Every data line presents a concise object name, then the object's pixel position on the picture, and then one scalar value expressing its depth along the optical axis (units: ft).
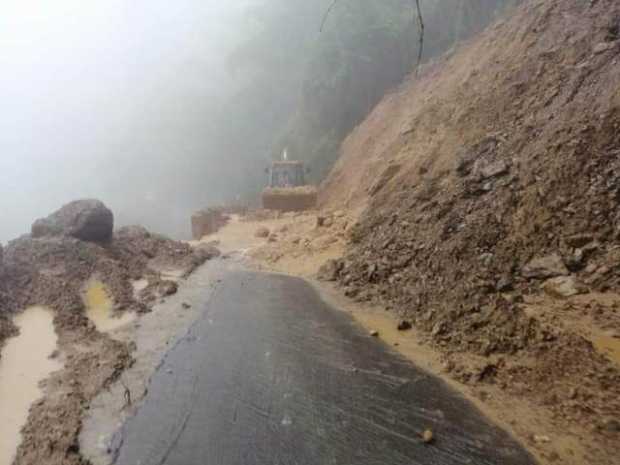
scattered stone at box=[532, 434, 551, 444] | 14.73
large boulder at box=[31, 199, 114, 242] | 42.04
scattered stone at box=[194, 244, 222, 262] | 44.45
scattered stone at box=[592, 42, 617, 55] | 29.81
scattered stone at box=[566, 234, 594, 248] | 22.38
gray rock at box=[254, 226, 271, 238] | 50.52
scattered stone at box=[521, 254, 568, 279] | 22.33
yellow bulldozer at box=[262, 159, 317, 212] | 61.87
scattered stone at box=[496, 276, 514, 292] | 22.98
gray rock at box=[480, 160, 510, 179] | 28.78
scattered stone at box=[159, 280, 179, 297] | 33.95
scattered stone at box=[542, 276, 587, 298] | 20.94
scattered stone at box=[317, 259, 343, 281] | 32.99
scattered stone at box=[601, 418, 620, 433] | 14.64
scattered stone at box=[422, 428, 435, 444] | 15.11
